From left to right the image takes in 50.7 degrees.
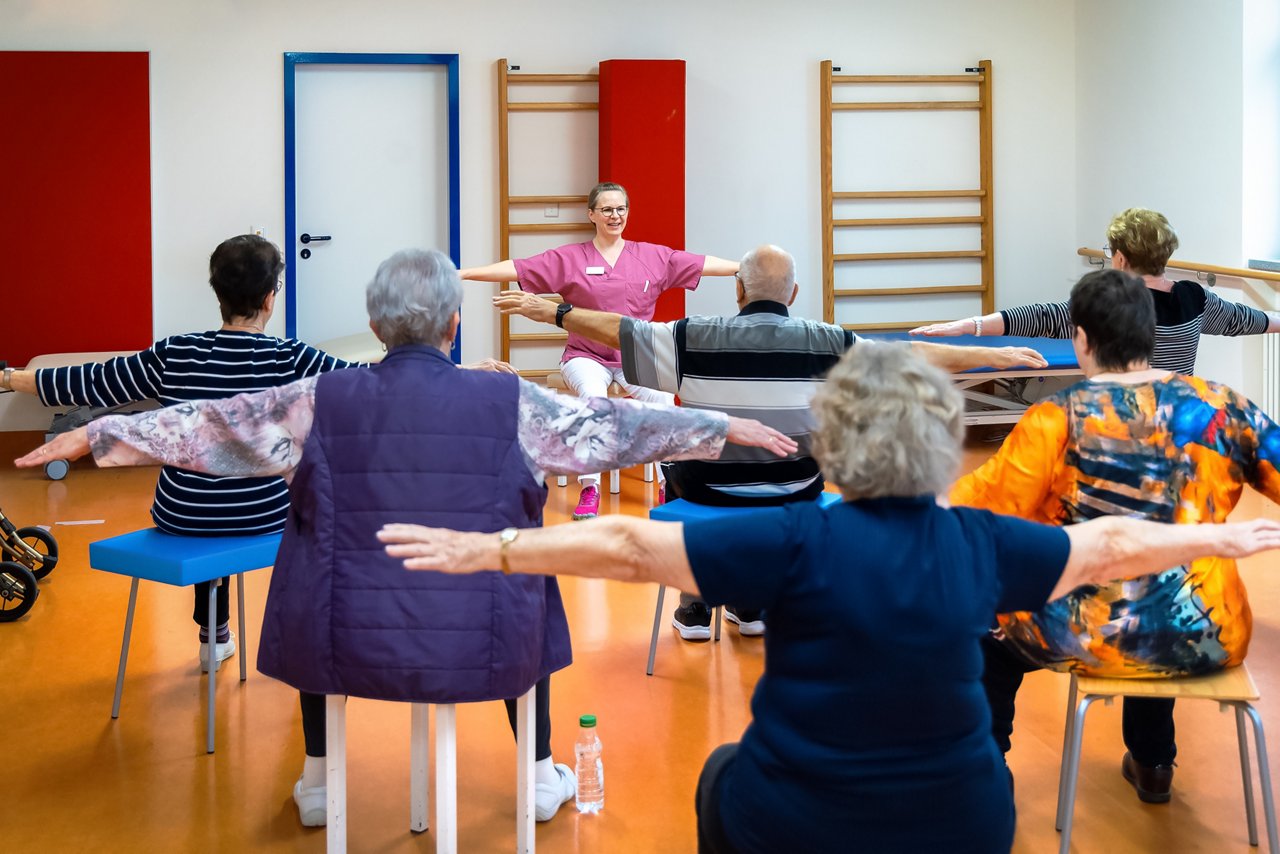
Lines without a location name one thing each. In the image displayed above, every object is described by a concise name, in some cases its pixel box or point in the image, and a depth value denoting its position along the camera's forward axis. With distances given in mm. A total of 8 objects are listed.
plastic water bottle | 2861
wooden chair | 2381
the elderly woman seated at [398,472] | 2244
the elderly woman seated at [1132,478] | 2391
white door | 7250
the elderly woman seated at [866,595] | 1601
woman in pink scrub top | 5578
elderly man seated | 3264
